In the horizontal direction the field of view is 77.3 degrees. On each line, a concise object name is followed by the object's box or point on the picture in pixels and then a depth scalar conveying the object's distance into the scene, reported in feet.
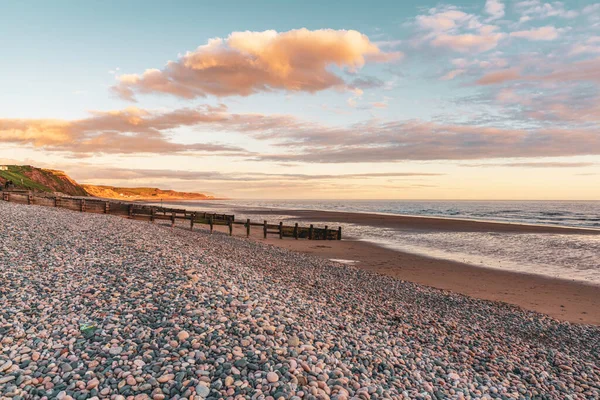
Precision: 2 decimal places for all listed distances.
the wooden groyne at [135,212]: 112.88
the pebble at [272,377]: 18.90
